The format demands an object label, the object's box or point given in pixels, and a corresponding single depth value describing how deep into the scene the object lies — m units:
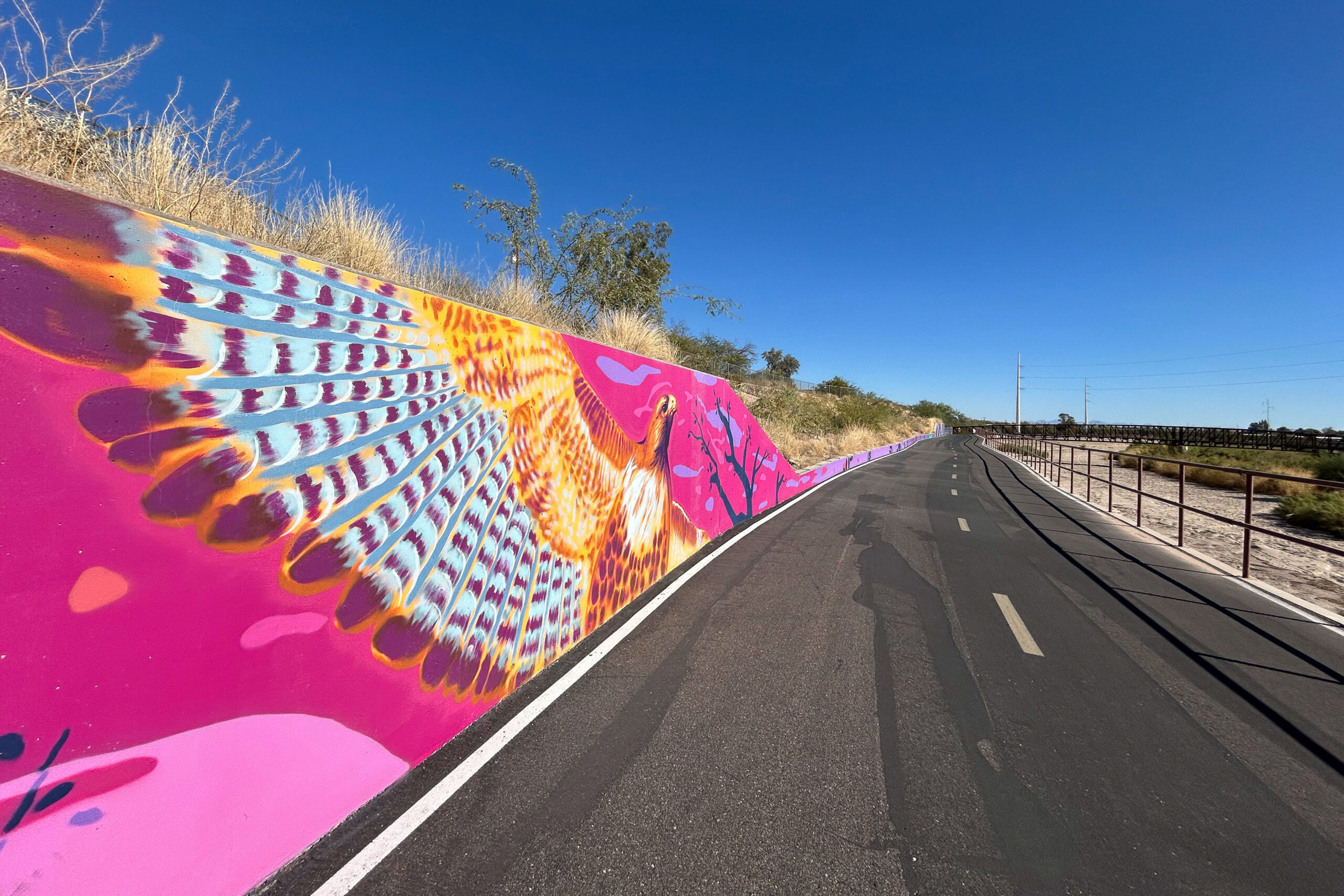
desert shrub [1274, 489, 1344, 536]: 9.33
